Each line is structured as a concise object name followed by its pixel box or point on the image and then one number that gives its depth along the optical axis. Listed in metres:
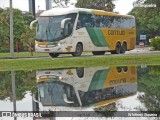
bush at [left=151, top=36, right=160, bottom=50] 42.97
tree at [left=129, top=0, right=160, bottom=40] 78.91
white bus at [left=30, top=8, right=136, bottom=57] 27.30
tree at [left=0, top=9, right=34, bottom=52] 53.69
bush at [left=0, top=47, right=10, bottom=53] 56.74
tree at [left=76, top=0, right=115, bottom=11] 69.44
